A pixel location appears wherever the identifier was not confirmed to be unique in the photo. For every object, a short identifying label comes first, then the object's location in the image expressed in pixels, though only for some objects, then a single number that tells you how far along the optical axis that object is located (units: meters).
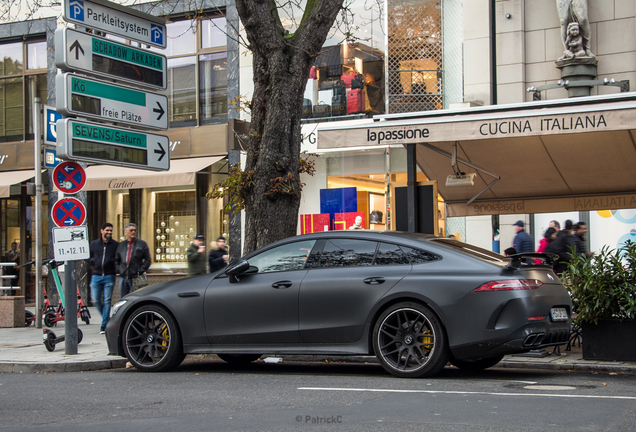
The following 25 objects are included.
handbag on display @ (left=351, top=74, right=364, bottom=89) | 17.14
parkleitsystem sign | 9.59
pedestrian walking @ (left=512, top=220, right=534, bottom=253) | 12.50
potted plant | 7.89
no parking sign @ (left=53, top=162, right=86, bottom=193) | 9.58
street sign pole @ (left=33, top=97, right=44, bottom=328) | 13.69
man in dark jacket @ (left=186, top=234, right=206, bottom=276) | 10.98
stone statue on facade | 15.32
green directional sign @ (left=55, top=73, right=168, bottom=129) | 9.31
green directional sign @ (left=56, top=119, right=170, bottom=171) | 9.29
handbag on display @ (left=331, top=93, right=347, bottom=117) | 17.28
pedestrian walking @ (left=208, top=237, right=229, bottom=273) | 11.12
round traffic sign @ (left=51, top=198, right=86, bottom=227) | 9.61
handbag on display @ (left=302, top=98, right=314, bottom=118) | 17.58
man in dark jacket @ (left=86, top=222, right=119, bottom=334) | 12.77
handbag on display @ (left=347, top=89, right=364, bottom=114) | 17.11
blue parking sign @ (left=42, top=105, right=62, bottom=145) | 12.62
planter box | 7.89
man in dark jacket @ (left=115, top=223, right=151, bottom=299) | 12.58
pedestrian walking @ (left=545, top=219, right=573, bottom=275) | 11.63
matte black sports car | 6.77
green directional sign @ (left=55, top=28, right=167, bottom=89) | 9.34
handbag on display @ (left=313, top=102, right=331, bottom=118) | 17.42
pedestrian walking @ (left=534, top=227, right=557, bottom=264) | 12.55
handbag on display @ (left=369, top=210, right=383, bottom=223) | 16.75
